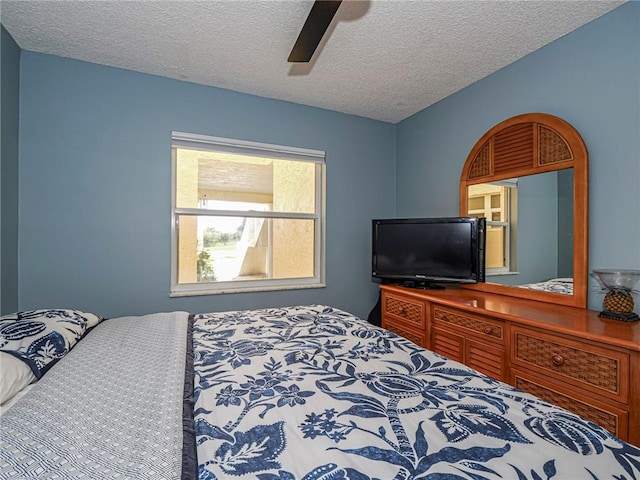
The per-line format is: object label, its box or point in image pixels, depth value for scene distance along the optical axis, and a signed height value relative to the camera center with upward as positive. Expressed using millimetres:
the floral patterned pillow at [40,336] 1072 -372
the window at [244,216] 2703 +236
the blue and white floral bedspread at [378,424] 655 -476
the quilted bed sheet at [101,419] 616 -451
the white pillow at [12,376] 910 -428
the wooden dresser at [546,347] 1345 -576
